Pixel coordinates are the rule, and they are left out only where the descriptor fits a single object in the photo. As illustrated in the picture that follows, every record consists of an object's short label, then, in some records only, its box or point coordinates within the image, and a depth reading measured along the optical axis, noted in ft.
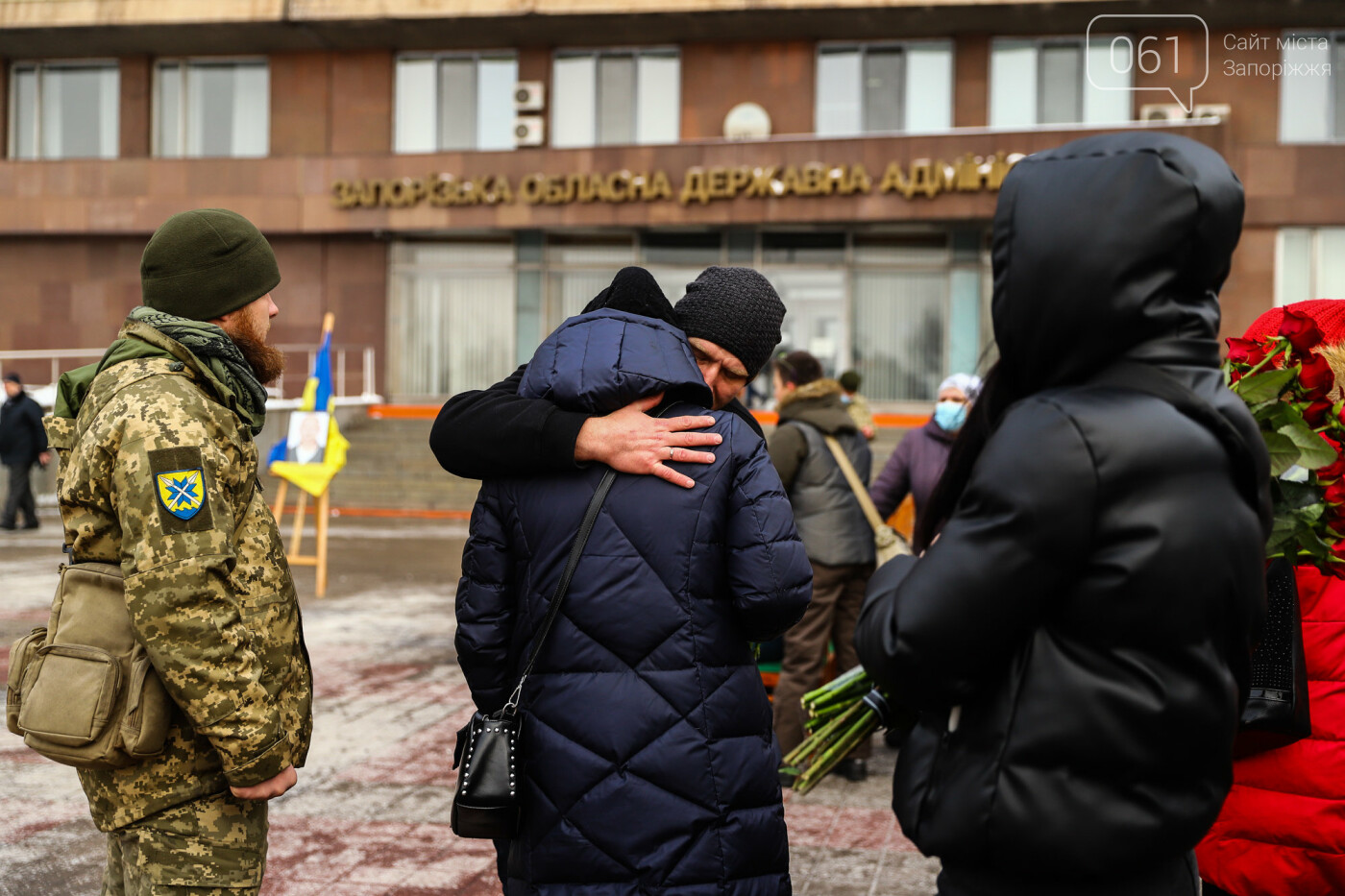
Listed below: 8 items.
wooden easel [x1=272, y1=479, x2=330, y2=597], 33.83
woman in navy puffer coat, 7.84
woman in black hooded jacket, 5.51
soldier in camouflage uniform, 7.95
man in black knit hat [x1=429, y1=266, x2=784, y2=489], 8.04
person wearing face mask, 20.81
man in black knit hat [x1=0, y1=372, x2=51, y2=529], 50.88
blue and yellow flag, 33.53
